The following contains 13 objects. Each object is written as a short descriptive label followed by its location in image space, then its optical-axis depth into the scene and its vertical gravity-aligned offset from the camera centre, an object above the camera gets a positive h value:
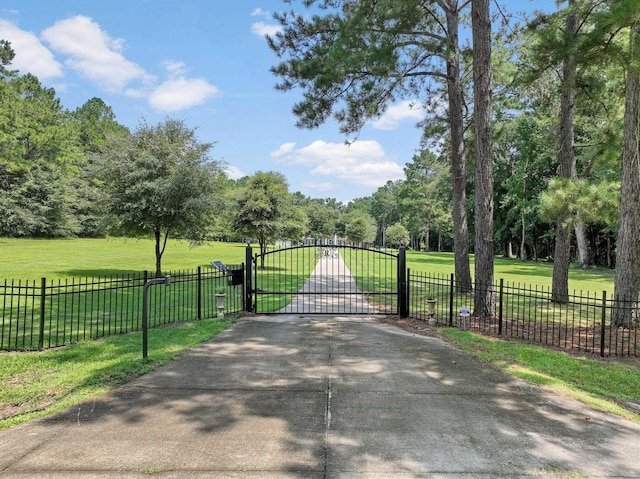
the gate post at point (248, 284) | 8.98 -0.99
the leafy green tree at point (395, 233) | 63.66 +1.90
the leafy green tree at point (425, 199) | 56.06 +6.60
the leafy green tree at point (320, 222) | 95.75 +4.94
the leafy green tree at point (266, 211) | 21.52 +1.63
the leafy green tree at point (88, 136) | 48.00 +14.67
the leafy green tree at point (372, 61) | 9.82 +4.82
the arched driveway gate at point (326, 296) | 9.28 -1.64
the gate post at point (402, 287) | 8.77 -0.95
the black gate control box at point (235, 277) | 8.87 -0.79
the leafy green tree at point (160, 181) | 15.62 +2.25
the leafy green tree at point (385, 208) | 98.72 +9.27
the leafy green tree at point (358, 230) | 78.94 +2.65
